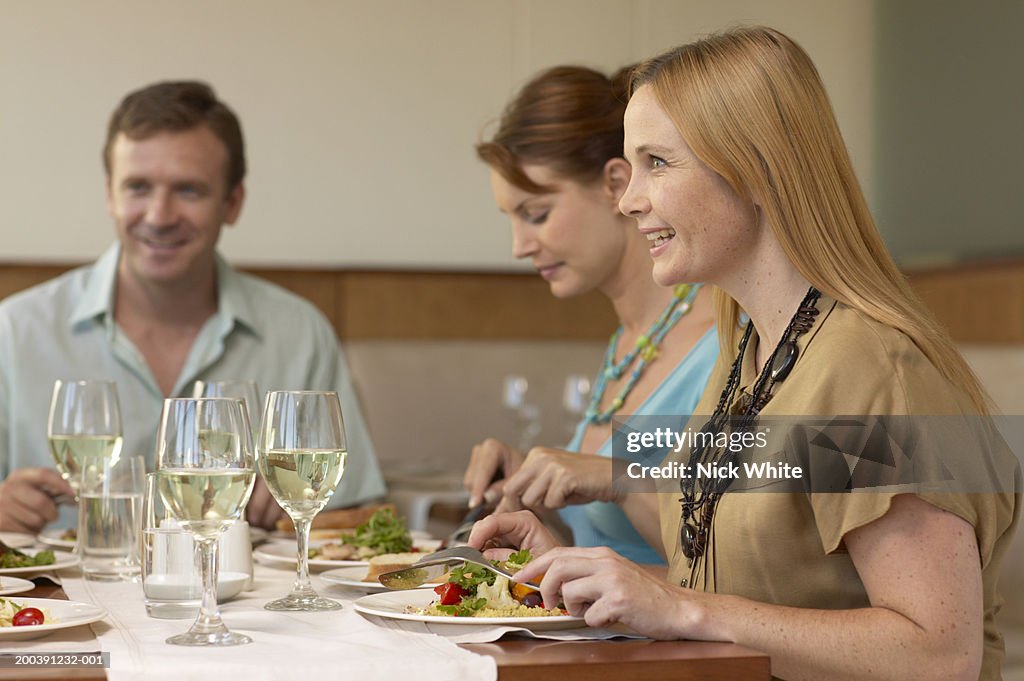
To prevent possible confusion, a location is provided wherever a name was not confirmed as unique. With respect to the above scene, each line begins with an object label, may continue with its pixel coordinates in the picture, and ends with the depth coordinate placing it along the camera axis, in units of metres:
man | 3.66
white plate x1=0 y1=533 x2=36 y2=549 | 2.70
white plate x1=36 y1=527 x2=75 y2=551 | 2.68
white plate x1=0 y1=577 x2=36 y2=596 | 2.27
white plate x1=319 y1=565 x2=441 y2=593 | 2.30
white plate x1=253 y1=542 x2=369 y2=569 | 2.45
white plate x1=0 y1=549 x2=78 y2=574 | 2.39
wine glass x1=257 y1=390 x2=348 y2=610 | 2.18
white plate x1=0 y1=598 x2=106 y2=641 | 2.03
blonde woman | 2.07
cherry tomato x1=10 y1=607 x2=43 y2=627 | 2.06
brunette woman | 2.95
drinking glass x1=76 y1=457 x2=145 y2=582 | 2.43
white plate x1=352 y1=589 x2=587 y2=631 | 2.07
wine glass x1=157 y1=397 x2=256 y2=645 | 2.02
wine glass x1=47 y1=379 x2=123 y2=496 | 2.67
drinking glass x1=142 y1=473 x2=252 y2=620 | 2.19
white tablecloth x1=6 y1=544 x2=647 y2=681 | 1.96
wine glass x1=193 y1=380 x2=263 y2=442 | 2.70
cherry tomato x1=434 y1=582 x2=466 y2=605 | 2.12
